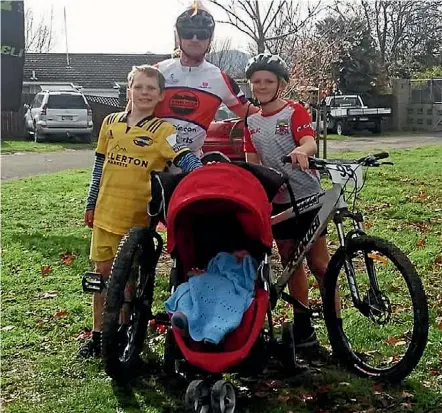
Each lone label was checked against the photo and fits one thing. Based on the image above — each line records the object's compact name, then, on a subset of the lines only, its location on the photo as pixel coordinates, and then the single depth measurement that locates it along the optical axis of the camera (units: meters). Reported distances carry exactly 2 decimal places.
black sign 8.74
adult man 4.68
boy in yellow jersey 4.41
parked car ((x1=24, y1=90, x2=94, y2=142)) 24.55
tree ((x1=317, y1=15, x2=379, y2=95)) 35.96
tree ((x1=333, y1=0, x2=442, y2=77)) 43.84
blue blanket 3.55
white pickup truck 30.22
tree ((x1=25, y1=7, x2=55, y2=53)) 58.03
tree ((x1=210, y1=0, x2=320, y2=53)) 17.33
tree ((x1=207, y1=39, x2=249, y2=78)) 40.46
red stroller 3.58
